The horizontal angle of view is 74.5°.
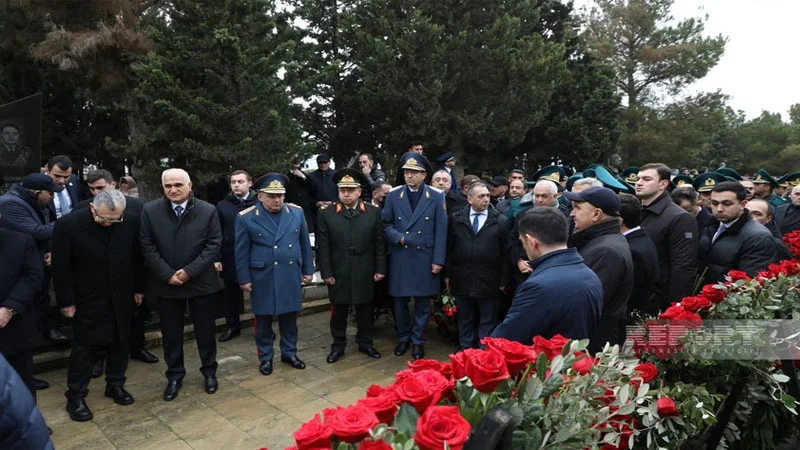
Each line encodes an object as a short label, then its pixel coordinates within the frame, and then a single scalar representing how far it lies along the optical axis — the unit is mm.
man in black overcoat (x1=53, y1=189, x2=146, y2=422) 4156
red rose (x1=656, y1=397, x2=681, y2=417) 1947
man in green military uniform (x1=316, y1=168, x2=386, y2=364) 5500
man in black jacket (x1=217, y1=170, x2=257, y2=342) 6020
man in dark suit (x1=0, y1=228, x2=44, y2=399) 3574
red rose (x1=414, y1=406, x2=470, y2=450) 1240
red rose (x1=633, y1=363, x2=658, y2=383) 1979
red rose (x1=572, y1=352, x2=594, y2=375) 1699
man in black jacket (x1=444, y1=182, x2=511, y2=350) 5258
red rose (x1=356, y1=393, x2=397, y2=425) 1415
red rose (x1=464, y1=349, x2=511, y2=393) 1474
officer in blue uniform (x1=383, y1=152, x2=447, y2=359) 5539
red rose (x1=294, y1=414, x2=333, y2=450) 1332
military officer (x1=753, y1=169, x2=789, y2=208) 7789
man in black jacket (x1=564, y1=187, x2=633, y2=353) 2943
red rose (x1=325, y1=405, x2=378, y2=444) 1299
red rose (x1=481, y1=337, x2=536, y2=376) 1627
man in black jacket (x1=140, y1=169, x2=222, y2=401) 4527
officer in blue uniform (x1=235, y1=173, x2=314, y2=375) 5141
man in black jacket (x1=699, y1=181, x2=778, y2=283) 4223
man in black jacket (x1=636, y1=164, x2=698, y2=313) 4223
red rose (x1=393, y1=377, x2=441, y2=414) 1415
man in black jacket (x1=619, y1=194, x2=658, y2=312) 3592
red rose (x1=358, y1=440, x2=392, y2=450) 1227
